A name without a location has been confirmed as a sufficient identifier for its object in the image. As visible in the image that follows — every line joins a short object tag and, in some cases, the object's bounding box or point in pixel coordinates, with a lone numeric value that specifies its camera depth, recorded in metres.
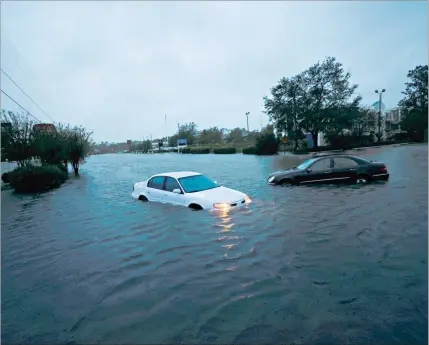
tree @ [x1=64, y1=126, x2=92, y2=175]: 28.38
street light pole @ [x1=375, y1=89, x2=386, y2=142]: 49.98
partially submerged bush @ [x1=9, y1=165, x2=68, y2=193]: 17.02
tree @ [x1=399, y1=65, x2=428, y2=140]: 49.59
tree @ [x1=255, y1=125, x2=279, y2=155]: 46.09
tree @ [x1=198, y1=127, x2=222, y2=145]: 94.44
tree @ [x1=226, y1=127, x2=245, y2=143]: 89.78
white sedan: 8.40
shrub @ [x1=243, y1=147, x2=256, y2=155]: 49.78
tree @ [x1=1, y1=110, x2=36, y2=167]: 19.06
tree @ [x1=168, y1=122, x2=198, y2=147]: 104.50
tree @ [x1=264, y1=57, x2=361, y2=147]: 40.78
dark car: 12.26
